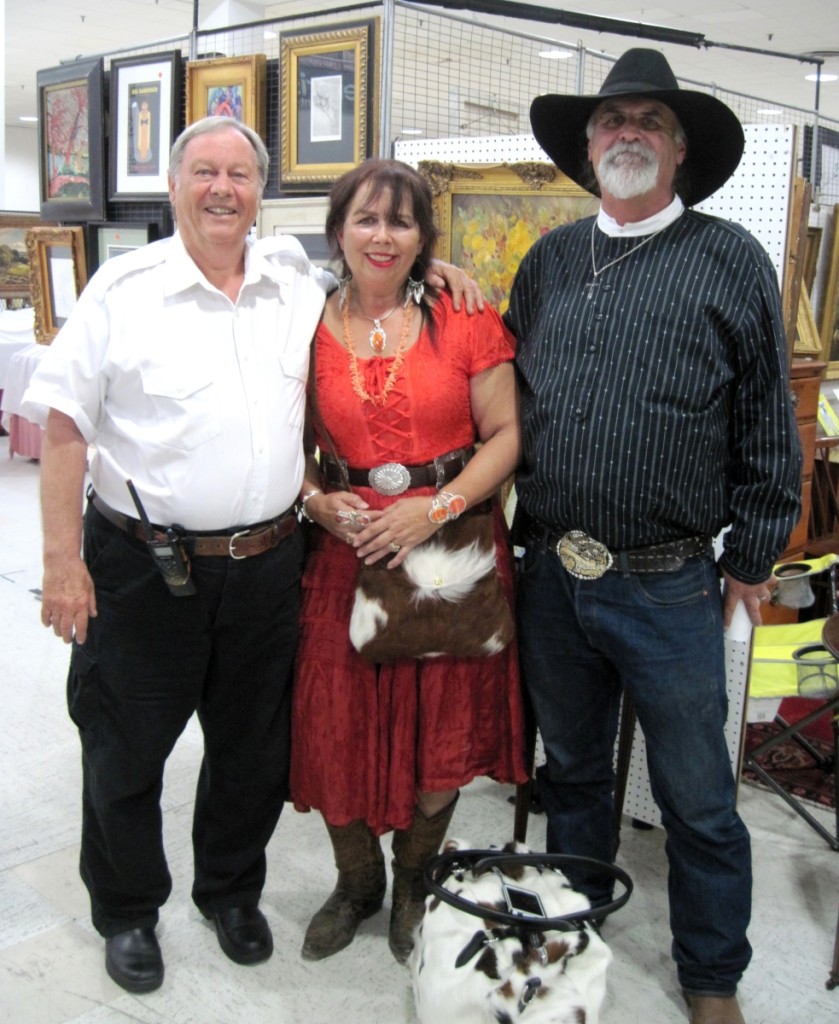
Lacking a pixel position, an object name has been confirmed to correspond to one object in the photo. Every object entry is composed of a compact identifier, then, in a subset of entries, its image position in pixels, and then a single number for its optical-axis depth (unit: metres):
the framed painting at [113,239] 4.11
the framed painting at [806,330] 3.72
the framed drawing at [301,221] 3.19
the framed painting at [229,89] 3.46
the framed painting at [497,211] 2.55
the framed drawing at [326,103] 3.04
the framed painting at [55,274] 4.52
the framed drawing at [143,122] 3.86
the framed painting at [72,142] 4.26
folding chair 2.49
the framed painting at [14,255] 6.40
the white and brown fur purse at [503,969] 1.61
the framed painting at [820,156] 4.78
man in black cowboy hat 1.68
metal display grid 3.12
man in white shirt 1.70
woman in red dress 1.80
